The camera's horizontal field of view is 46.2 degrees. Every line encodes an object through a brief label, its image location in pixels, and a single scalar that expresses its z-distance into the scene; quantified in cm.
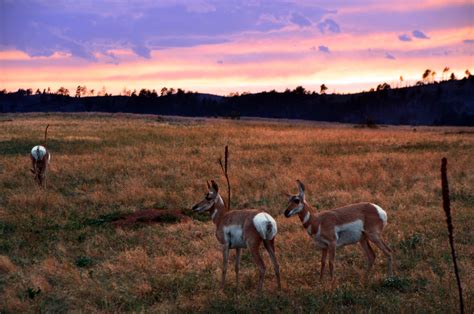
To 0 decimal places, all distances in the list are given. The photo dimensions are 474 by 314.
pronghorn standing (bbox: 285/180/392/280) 949
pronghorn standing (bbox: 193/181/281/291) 892
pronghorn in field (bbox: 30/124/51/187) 2088
